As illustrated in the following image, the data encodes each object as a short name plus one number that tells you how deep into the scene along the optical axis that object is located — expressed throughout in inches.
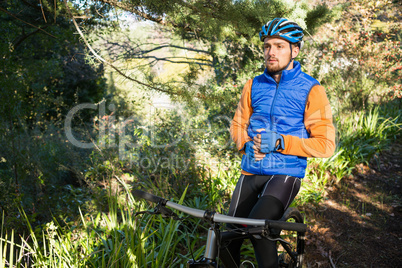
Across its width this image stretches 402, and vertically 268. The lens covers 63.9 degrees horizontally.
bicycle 53.6
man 84.4
